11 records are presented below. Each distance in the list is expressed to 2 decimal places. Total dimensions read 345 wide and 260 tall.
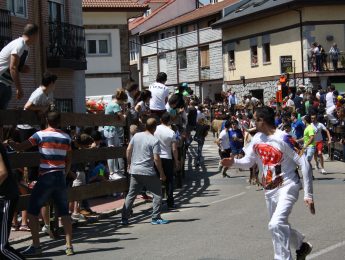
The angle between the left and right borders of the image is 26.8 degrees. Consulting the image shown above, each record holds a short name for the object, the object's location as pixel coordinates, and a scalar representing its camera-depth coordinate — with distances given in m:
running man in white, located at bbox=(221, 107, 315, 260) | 7.96
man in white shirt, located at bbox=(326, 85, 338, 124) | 27.94
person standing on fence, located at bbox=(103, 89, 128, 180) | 14.78
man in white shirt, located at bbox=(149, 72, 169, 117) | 16.19
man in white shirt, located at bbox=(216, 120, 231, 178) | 22.41
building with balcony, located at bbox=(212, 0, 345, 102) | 41.25
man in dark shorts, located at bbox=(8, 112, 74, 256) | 9.69
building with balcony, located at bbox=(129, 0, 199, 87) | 65.12
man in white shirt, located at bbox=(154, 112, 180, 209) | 14.13
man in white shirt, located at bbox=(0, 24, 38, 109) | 9.80
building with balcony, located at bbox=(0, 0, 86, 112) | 19.70
